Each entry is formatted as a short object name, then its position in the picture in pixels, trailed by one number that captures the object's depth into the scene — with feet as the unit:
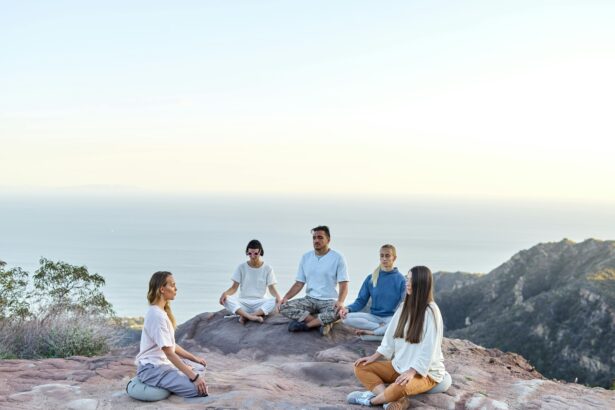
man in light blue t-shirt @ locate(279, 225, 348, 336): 32.89
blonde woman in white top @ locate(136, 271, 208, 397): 21.12
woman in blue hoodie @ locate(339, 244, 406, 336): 30.82
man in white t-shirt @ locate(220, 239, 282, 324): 35.22
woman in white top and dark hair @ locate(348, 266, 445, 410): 21.31
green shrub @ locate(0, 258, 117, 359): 39.45
